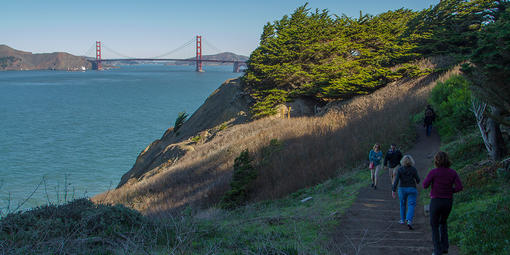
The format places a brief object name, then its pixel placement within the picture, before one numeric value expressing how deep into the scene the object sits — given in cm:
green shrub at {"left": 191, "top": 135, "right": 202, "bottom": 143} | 2851
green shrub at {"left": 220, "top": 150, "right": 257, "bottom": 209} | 1201
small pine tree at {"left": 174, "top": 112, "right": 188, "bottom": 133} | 3662
